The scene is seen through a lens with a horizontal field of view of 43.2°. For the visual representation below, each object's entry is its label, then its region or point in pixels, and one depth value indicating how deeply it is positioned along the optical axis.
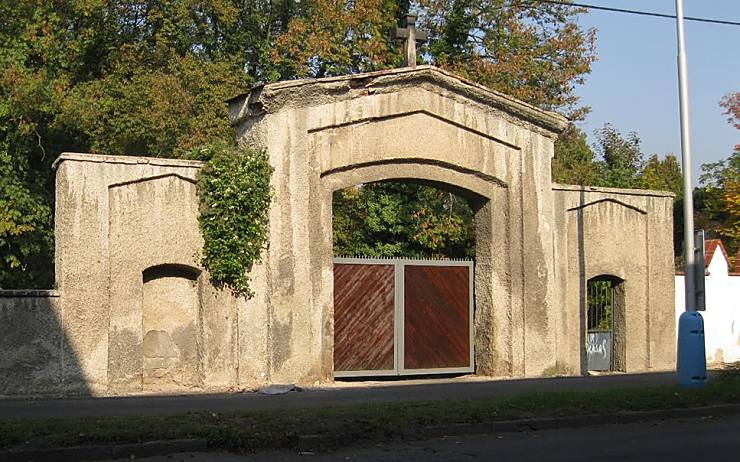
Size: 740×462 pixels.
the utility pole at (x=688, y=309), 15.66
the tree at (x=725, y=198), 34.78
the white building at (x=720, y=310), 24.77
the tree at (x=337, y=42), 29.31
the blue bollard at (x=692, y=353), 15.63
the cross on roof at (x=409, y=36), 18.78
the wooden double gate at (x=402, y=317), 17.95
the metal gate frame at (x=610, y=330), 20.77
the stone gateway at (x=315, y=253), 15.11
